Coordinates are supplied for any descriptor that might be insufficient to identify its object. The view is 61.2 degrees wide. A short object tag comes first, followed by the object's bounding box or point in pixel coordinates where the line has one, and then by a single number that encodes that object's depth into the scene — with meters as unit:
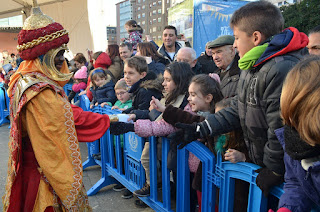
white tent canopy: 9.70
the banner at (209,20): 11.77
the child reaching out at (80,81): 5.81
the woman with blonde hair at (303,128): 1.02
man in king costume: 1.82
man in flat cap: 2.73
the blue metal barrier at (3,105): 7.78
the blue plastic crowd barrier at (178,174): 1.58
